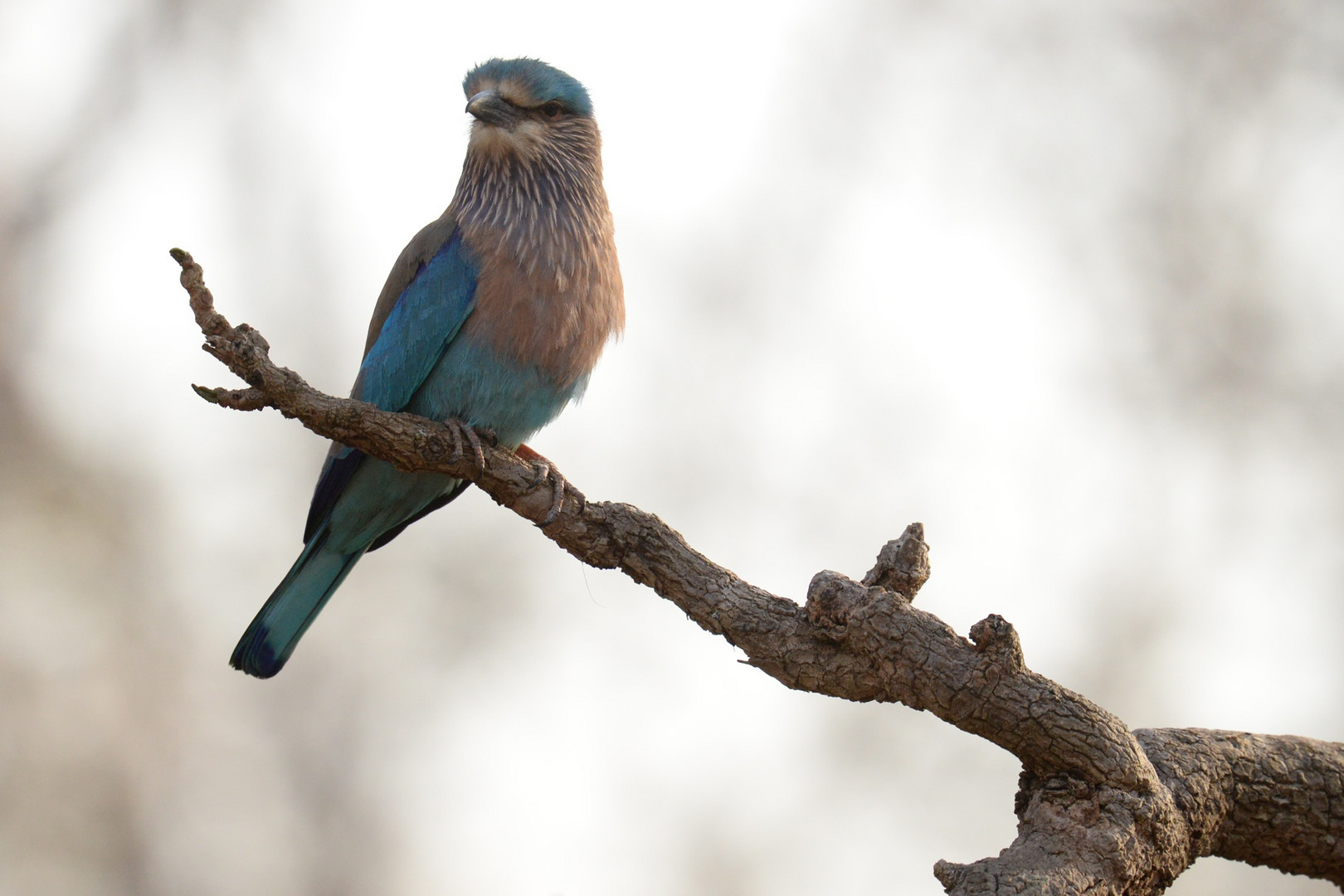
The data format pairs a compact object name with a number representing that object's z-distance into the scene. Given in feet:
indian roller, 23.34
